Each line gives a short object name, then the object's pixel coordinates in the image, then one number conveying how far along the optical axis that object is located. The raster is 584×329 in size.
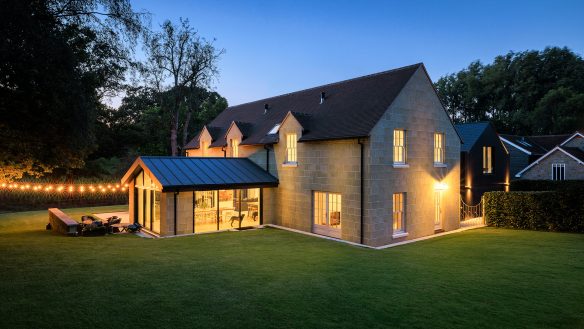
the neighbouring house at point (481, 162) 22.78
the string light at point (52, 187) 19.39
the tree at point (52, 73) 8.55
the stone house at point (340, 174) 14.20
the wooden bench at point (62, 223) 14.59
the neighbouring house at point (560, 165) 30.55
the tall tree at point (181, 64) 29.25
